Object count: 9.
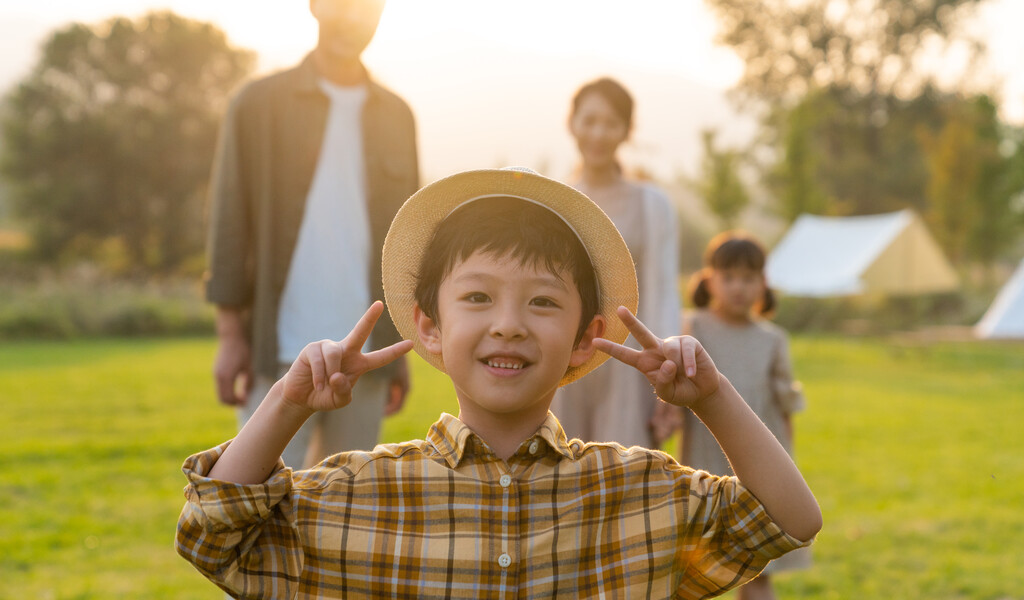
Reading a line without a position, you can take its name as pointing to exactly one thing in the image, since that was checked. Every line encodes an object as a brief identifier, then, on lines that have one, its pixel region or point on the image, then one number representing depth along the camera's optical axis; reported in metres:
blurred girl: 4.06
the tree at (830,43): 36.09
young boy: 1.57
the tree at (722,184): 24.73
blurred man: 2.85
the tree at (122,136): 27.39
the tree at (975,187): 24.45
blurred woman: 3.59
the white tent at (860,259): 18.73
